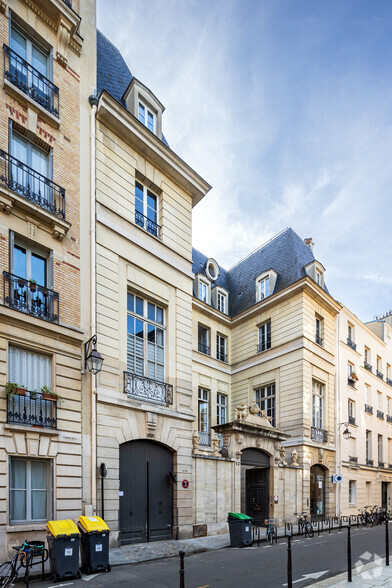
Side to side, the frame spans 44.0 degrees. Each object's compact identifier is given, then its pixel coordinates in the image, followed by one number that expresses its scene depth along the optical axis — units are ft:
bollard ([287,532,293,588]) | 23.52
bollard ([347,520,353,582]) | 27.61
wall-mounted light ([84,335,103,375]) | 39.42
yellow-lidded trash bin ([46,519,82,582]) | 29.60
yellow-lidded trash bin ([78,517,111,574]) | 31.81
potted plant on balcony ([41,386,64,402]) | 36.88
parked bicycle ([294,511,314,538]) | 57.67
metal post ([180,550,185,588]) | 20.62
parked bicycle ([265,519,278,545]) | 49.83
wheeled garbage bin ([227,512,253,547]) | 45.80
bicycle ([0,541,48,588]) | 26.00
